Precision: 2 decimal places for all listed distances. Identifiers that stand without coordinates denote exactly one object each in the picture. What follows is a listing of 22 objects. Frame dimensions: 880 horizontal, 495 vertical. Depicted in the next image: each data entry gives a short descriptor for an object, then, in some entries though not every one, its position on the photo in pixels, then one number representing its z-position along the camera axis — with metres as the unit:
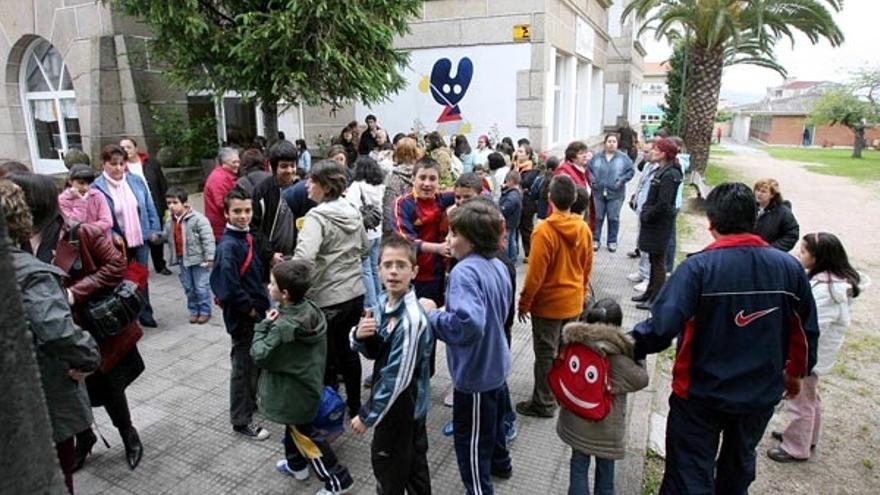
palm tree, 13.56
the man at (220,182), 5.43
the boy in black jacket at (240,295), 3.38
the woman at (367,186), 5.05
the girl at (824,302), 3.34
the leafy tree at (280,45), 6.76
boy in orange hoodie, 3.44
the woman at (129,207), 5.24
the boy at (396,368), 2.46
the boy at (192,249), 5.55
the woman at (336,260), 3.51
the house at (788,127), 59.53
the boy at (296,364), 2.82
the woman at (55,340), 2.22
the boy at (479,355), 2.73
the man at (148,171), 6.24
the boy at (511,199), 6.48
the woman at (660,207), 5.64
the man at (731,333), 2.36
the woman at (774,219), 4.76
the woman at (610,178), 7.91
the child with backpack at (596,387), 2.66
